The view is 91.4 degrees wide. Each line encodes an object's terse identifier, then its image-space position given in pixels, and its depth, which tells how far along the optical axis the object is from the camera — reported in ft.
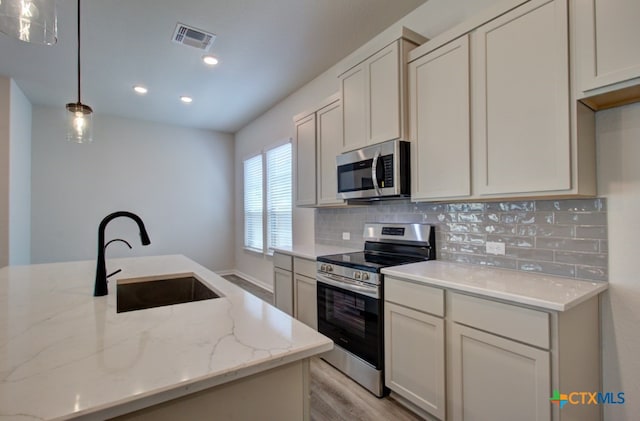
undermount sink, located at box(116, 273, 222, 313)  6.14
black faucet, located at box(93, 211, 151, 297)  4.79
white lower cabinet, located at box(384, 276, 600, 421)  4.57
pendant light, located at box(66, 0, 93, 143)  7.65
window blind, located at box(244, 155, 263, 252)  18.08
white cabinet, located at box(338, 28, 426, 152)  7.61
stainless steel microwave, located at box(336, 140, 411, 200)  7.59
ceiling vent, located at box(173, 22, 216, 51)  9.31
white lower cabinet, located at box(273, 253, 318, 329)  9.43
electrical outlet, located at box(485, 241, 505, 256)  6.71
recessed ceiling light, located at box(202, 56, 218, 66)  10.93
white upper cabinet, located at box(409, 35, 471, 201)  6.47
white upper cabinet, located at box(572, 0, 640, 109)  4.43
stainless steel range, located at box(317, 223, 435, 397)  7.11
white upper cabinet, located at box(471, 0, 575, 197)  5.11
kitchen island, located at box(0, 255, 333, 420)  2.24
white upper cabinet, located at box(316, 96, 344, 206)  10.01
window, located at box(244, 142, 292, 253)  15.35
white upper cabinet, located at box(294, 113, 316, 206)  11.23
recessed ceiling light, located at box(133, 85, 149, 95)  13.47
